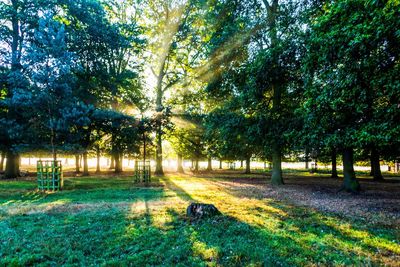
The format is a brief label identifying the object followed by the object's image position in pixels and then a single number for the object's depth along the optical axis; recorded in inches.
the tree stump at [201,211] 354.6
